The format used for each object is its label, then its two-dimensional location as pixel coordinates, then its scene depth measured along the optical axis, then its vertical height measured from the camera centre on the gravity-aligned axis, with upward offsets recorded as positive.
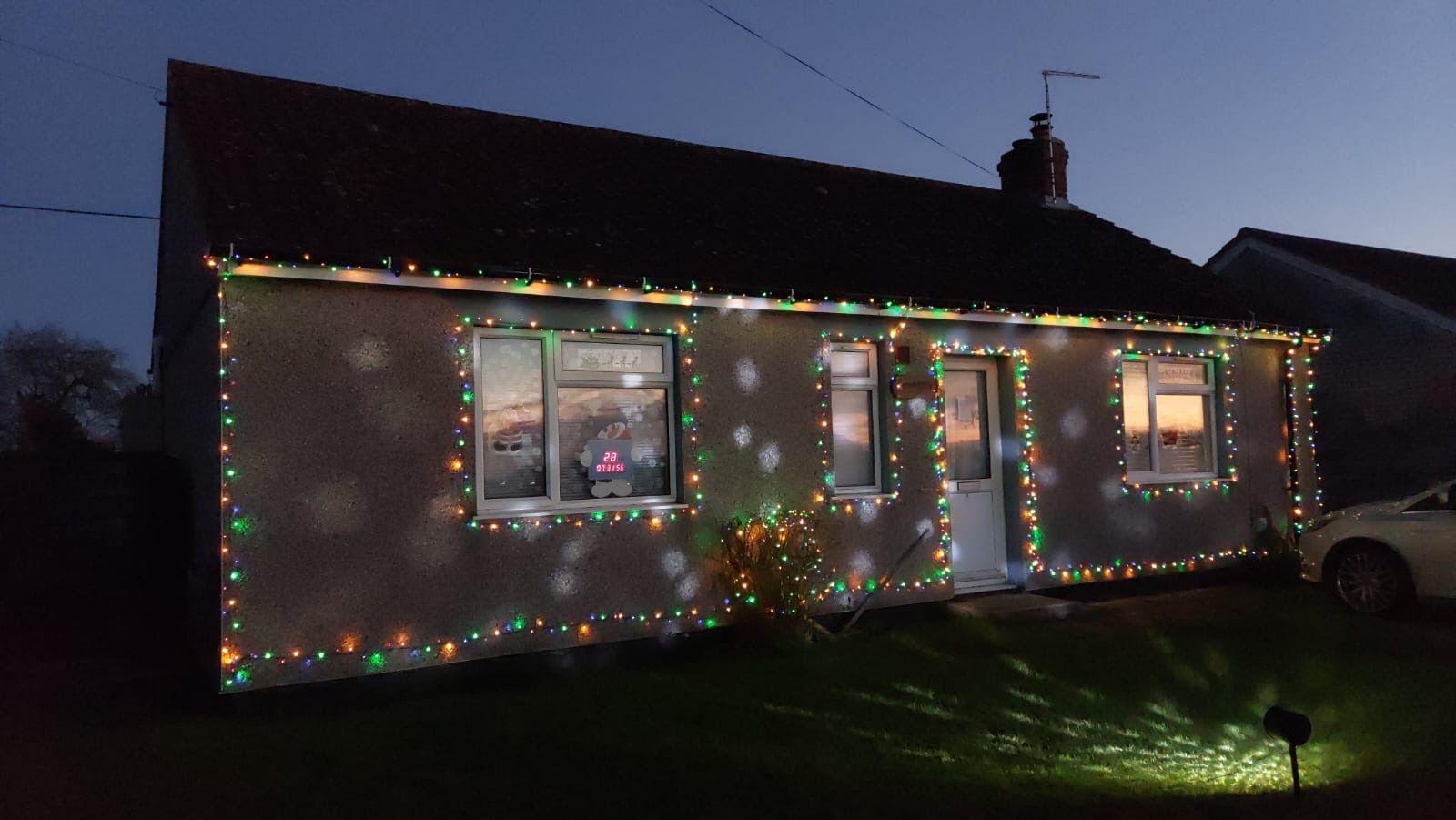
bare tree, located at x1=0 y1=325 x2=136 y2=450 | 32.00 +3.38
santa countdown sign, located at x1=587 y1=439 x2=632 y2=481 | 7.86 -0.02
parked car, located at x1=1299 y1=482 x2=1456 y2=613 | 9.17 -1.05
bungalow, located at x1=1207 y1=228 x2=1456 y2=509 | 14.14 +1.14
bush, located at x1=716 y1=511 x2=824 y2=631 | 8.06 -0.96
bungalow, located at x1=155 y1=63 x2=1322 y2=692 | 6.73 +0.57
